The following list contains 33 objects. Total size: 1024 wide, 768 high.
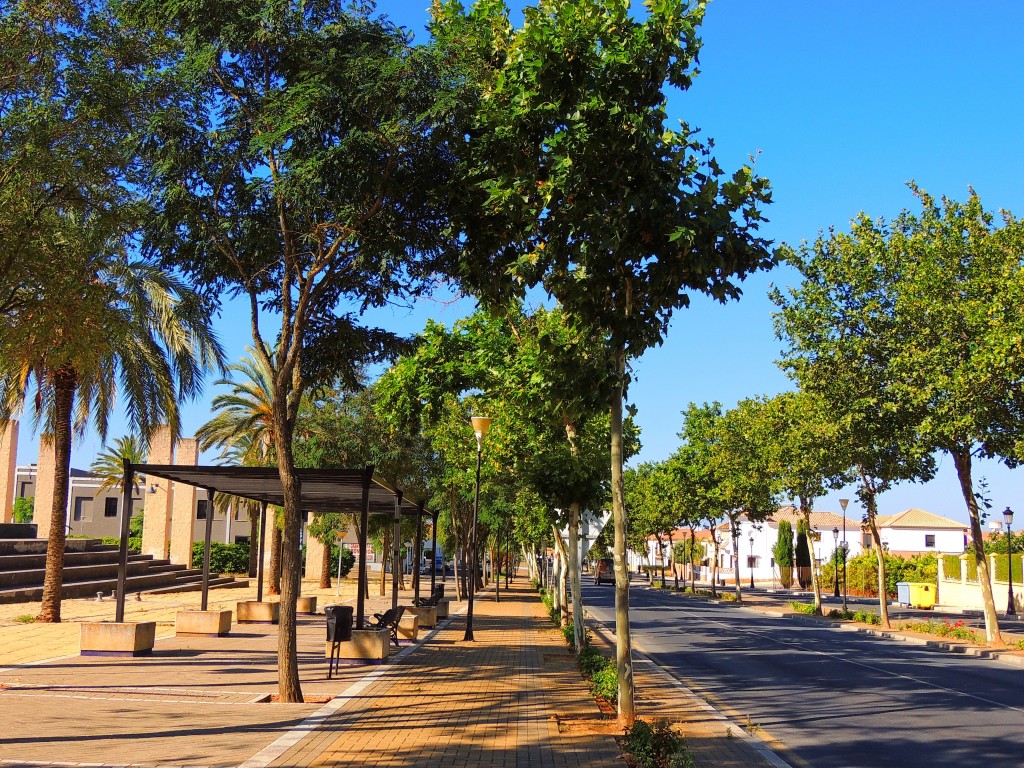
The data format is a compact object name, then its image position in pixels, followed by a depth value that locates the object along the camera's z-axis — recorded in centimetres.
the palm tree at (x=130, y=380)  2244
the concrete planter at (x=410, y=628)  2197
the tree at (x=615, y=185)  977
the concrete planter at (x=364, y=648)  1700
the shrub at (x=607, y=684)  1185
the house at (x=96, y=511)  7194
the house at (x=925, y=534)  10400
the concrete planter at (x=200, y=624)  2080
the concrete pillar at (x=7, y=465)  3823
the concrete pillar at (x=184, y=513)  4303
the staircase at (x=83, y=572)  2903
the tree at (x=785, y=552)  8125
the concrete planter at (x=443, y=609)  3073
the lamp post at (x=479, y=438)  2222
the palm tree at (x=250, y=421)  3703
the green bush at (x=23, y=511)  7122
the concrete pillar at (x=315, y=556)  5122
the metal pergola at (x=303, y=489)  1636
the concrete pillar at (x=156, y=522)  4359
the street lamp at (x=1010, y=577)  3859
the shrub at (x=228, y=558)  5416
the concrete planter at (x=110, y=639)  1619
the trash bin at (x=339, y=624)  1536
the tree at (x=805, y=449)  3099
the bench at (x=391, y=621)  1897
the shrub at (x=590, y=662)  1459
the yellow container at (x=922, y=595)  4834
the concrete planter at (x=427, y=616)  2517
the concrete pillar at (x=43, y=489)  3884
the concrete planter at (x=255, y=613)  2502
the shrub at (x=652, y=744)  826
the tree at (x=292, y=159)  1143
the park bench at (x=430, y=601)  2727
